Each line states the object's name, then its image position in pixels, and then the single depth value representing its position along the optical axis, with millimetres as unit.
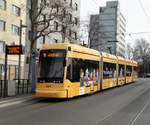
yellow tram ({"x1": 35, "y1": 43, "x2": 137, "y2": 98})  13815
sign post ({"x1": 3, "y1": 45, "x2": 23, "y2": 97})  15046
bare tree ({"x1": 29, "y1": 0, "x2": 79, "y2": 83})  26710
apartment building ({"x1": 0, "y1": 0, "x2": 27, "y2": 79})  35670
